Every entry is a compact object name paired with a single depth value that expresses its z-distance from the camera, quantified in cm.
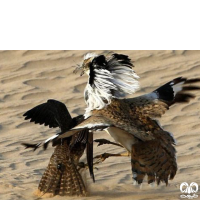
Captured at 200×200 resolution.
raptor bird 1513
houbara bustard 1463
